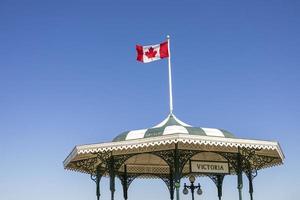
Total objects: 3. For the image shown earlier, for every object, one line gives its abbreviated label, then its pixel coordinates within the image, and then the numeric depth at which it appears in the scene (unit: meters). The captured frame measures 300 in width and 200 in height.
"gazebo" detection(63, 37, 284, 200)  20.41
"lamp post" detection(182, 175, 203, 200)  24.44
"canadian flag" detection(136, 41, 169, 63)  26.01
